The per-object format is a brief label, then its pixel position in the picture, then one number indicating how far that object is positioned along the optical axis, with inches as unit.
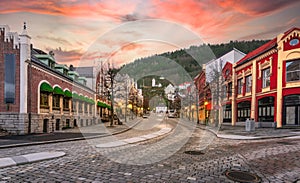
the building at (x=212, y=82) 1126.0
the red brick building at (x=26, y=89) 652.1
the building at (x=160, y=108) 4776.3
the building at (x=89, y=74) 1504.7
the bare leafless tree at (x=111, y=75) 1074.6
